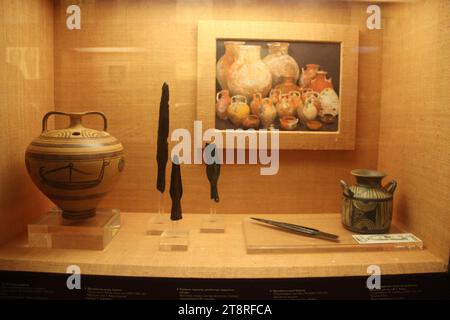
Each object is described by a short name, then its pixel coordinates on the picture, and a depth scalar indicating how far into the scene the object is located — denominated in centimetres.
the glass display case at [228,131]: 72
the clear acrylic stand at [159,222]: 81
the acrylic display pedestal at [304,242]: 73
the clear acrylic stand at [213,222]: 83
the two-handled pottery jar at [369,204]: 77
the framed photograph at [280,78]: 87
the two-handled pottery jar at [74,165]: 70
